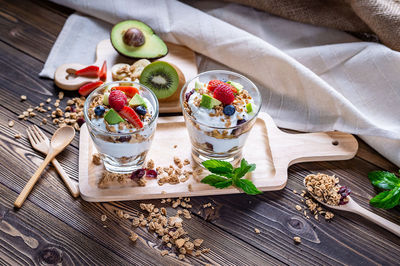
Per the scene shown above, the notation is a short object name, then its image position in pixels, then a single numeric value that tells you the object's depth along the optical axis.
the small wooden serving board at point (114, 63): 0.81
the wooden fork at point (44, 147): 0.72
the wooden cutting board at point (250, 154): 0.72
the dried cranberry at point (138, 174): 0.73
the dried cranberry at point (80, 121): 0.78
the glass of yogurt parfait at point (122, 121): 0.69
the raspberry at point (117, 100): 0.69
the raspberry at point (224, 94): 0.70
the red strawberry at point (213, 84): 0.72
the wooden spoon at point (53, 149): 0.71
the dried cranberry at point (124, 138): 0.69
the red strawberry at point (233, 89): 0.72
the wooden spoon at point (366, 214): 0.71
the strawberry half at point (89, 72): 0.82
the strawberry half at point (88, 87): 0.81
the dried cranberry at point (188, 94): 0.73
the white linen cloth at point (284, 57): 0.79
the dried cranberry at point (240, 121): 0.71
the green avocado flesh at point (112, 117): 0.69
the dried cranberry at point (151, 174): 0.73
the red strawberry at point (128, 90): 0.72
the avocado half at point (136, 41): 0.84
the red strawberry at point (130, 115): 0.69
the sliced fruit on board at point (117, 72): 0.82
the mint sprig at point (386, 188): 0.72
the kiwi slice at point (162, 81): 0.80
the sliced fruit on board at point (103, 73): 0.82
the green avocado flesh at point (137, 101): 0.70
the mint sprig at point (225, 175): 0.72
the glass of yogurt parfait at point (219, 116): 0.70
